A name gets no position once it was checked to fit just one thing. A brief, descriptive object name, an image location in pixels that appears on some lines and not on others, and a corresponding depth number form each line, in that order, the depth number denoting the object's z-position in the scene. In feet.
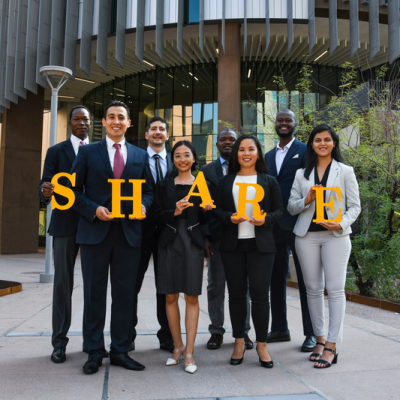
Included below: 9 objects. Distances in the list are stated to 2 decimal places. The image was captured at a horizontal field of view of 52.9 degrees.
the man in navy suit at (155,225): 12.98
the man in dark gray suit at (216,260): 12.75
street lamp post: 30.72
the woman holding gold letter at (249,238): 11.64
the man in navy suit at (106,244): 11.35
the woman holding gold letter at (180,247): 11.64
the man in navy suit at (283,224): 13.91
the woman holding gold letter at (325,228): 11.95
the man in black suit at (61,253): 12.13
